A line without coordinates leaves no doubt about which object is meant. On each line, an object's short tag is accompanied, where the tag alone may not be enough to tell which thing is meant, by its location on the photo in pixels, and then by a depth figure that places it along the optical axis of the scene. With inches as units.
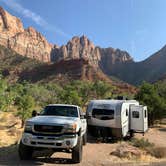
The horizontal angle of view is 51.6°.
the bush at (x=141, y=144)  367.2
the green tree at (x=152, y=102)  733.6
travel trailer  396.9
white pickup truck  233.6
